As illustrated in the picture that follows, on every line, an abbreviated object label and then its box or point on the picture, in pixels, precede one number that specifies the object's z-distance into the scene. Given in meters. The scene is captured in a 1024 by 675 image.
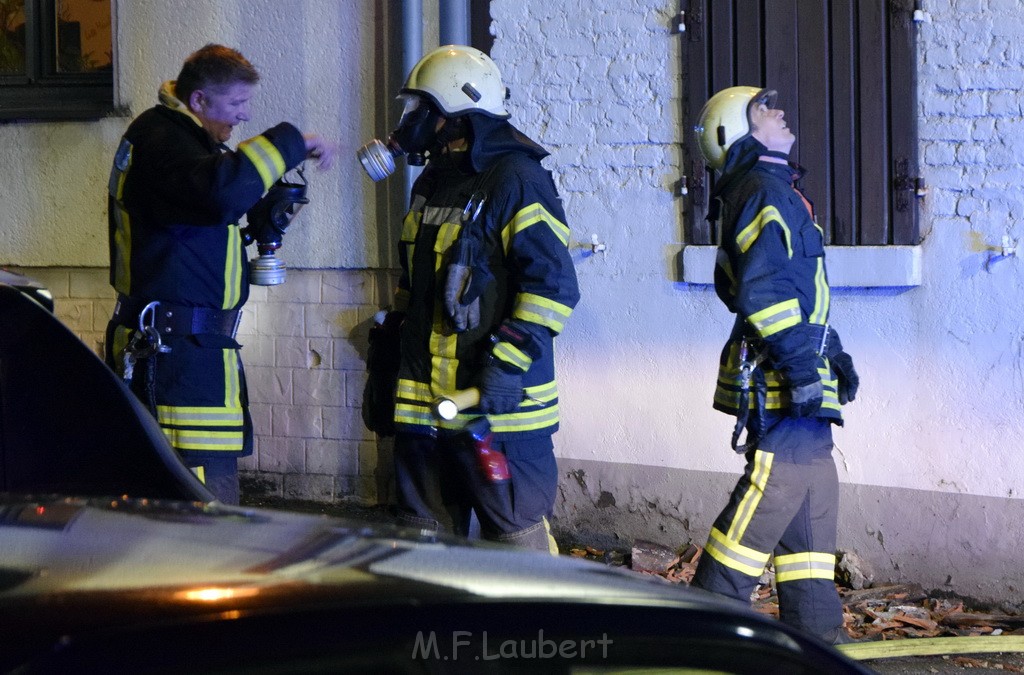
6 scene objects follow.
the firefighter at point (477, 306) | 8.07
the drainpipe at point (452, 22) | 11.84
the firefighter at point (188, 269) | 8.41
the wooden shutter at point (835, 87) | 10.50
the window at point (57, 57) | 13.97
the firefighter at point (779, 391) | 8.39
